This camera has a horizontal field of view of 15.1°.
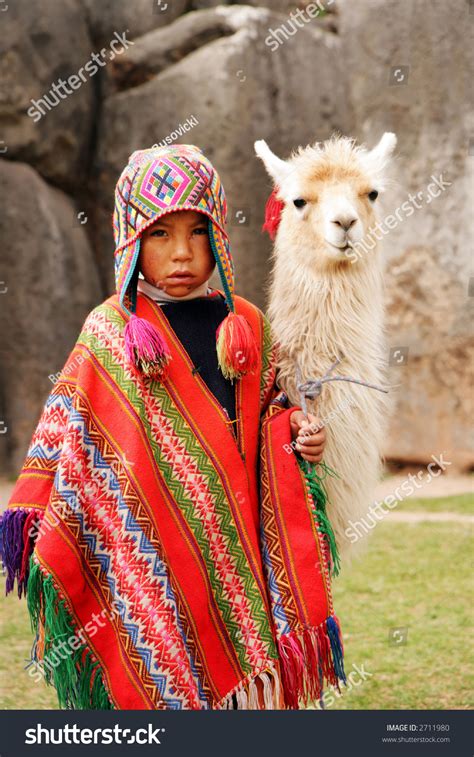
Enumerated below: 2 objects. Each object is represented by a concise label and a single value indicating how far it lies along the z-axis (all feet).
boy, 8.31
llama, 8.92
